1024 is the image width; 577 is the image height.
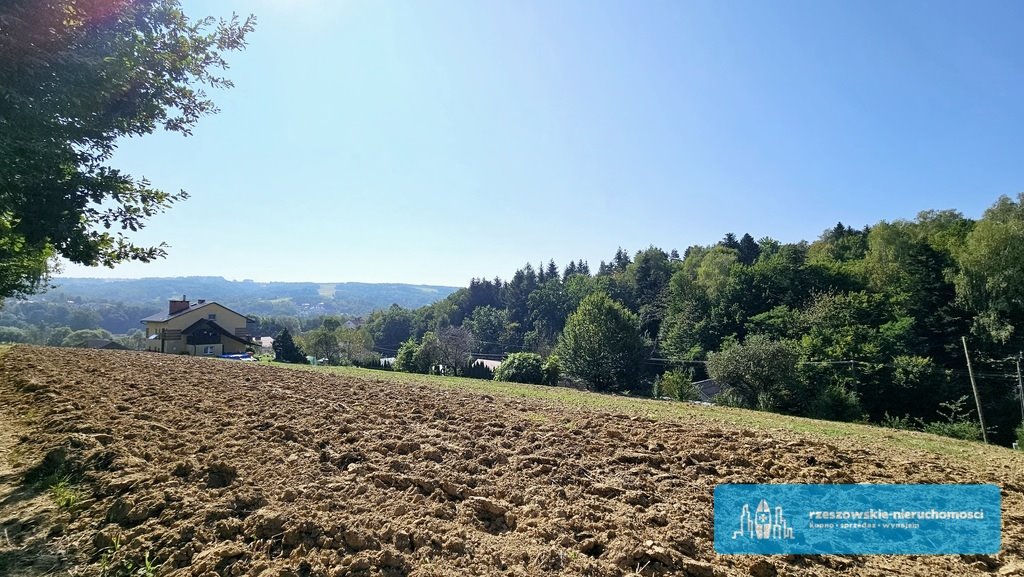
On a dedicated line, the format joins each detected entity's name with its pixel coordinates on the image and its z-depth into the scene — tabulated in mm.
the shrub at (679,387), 21328
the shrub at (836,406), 17812
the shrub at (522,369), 23797
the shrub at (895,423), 15435
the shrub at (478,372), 29109
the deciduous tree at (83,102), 2717
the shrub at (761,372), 18781
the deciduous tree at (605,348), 26344
